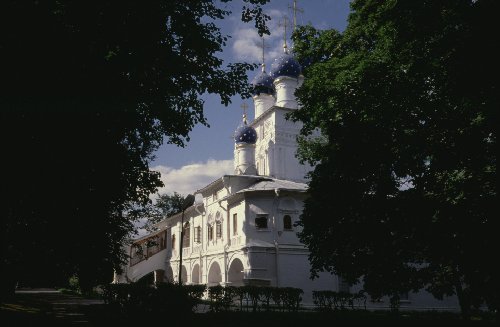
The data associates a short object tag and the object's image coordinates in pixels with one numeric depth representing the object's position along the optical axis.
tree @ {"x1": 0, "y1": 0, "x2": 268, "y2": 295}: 7.75
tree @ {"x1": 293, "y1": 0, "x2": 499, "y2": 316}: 10.25
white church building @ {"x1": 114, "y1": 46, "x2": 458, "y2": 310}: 24.86
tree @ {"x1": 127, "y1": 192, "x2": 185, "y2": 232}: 58.24
